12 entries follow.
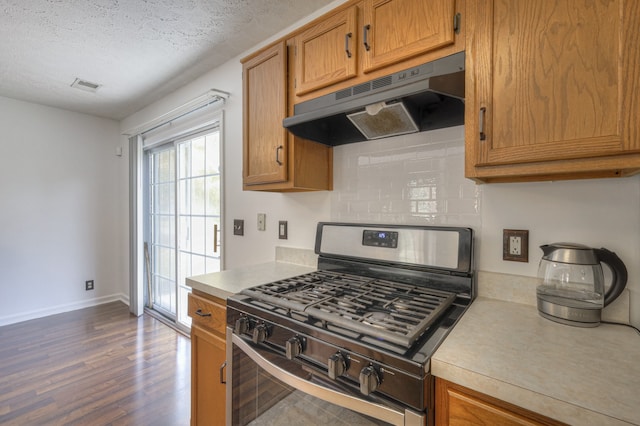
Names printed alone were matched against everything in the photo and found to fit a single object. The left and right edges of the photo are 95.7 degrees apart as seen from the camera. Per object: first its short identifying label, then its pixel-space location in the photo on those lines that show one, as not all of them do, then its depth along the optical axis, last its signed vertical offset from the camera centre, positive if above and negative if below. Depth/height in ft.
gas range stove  2.40 -1.10
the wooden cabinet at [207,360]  4.38 -2.43
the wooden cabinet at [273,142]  4.96 +1.19
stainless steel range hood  3.30 +1.38
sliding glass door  8.71 -0.31
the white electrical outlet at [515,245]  3.58 -0.45
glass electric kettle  2.90 -0.80
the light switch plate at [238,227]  7.29 -0.47
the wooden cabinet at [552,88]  2.41 +1.12
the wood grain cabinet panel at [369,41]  3.36 +2.22
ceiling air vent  8.86 +3.87
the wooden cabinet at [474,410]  2.03 -1.49
